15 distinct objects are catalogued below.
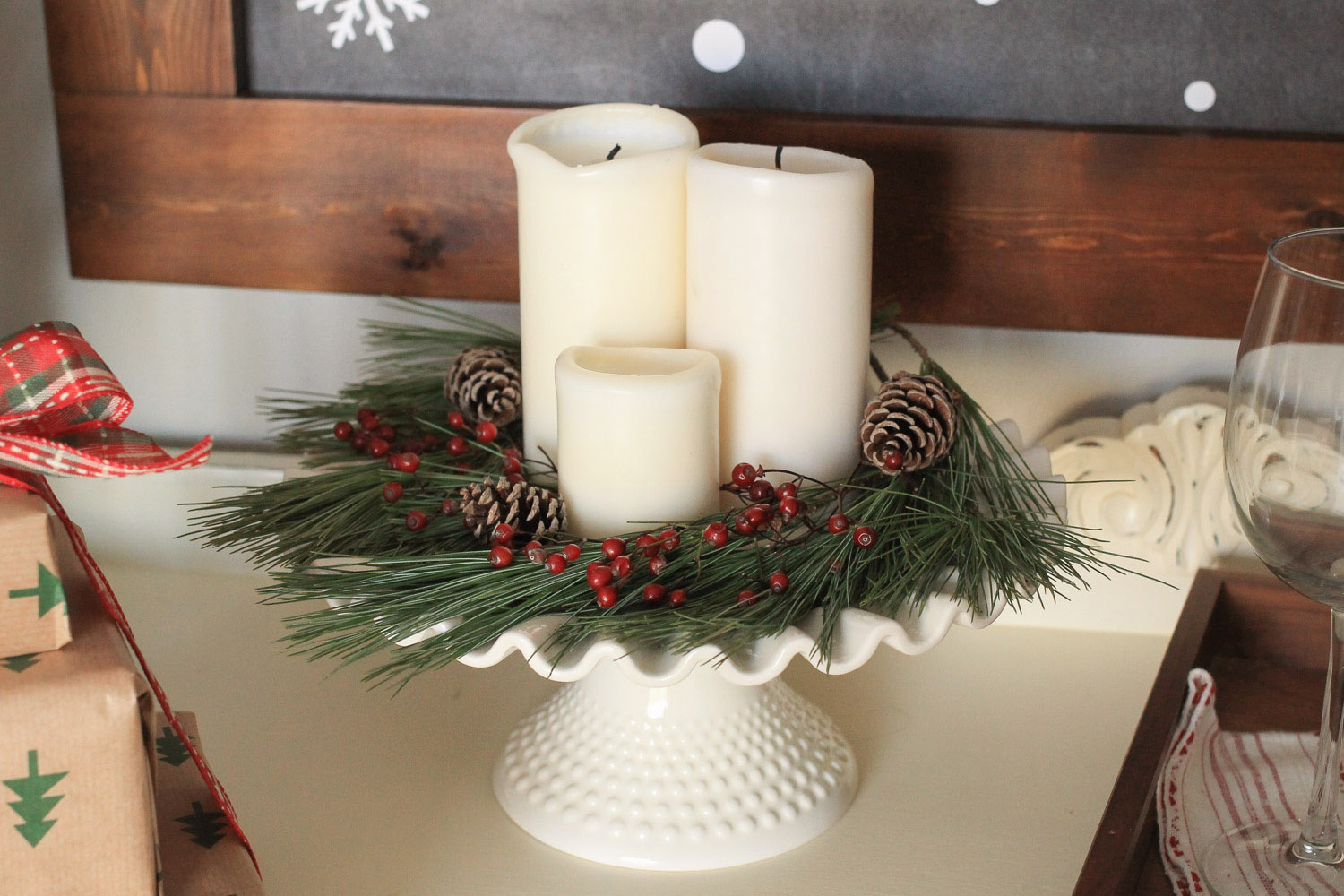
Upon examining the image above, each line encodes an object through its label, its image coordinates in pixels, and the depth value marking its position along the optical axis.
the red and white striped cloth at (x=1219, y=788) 0.46
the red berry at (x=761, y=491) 0.48
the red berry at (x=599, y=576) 0.44
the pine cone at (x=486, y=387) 0.59
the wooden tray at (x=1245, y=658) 0.53
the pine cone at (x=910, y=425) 0.51
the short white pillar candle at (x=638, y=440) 0.46
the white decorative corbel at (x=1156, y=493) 0.70
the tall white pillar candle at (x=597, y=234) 0.50
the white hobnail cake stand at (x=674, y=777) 0.51
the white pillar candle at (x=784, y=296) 0.48
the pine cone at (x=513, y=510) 0.48
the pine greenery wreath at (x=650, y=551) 0.44
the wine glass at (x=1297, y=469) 0.39
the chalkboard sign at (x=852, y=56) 0.66
